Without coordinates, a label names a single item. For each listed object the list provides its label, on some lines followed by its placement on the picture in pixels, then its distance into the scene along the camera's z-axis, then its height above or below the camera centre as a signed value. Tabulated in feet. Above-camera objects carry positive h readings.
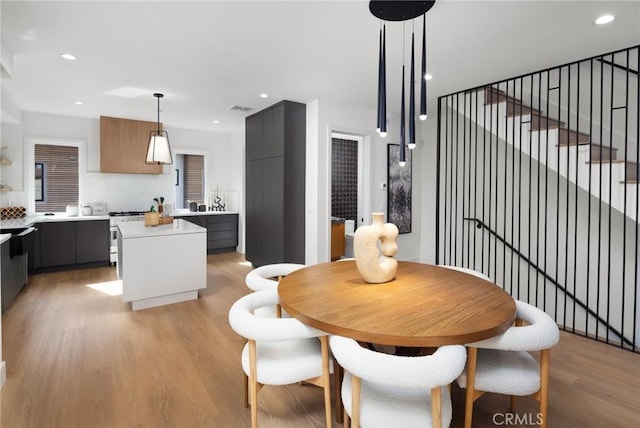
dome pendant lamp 13.33 +2.15
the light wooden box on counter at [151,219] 13.14 -0.61
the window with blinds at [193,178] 22.03 +1.76
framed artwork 17.12 +0.73
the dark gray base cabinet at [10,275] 10.42 -2.51
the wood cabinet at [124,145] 17.44 +3.24
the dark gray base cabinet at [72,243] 15.62 -1.98
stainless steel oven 17.19 -1.22
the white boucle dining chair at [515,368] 4.52 -2.48
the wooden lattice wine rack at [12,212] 15.75 -0.43
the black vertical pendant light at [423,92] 6.39 +2.21
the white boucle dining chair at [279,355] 4.76 -2.45
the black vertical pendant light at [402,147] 6.53 +1.18
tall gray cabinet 14.44 +1.03
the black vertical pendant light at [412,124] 6.24 +1.57
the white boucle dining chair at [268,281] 6.81 -1.67
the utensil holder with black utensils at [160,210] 14.08 -0.27
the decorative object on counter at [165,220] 13.61 -0.68
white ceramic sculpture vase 6.05 -0.87
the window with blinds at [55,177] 17.40 +1.46
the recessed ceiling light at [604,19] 7.49 +4.32
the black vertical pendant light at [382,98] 6.47 +2.14
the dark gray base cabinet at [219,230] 20.22 -1.67
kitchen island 10.93 -2.12
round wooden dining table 4.19 -1.58
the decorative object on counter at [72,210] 17.23 -0.34
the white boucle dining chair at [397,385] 3.72 -2.06
